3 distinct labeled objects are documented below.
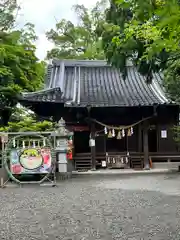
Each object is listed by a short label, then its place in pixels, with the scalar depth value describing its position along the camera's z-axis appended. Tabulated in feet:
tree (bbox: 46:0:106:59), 80.87
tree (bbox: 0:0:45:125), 39.50
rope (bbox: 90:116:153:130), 37.04
